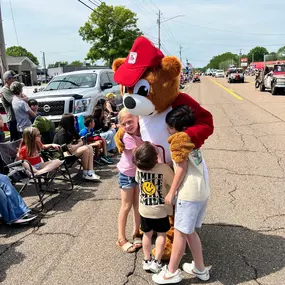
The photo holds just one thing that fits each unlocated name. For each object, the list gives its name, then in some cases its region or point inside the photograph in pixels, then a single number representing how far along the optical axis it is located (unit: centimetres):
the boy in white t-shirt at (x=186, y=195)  253
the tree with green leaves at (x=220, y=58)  17388
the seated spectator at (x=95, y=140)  632
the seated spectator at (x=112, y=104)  845
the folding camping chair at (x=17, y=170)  443
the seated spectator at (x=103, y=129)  702
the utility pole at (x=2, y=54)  1000
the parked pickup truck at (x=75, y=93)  832
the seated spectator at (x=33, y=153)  461
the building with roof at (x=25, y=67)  5406
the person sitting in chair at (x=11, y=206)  379
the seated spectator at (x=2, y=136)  545
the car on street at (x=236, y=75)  3762
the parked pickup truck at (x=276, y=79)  1942
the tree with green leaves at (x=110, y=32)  5441
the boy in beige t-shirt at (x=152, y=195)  262
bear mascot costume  266
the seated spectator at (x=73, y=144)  543
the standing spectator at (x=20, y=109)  624
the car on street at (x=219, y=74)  7062
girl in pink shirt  301
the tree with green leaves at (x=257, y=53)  15450
